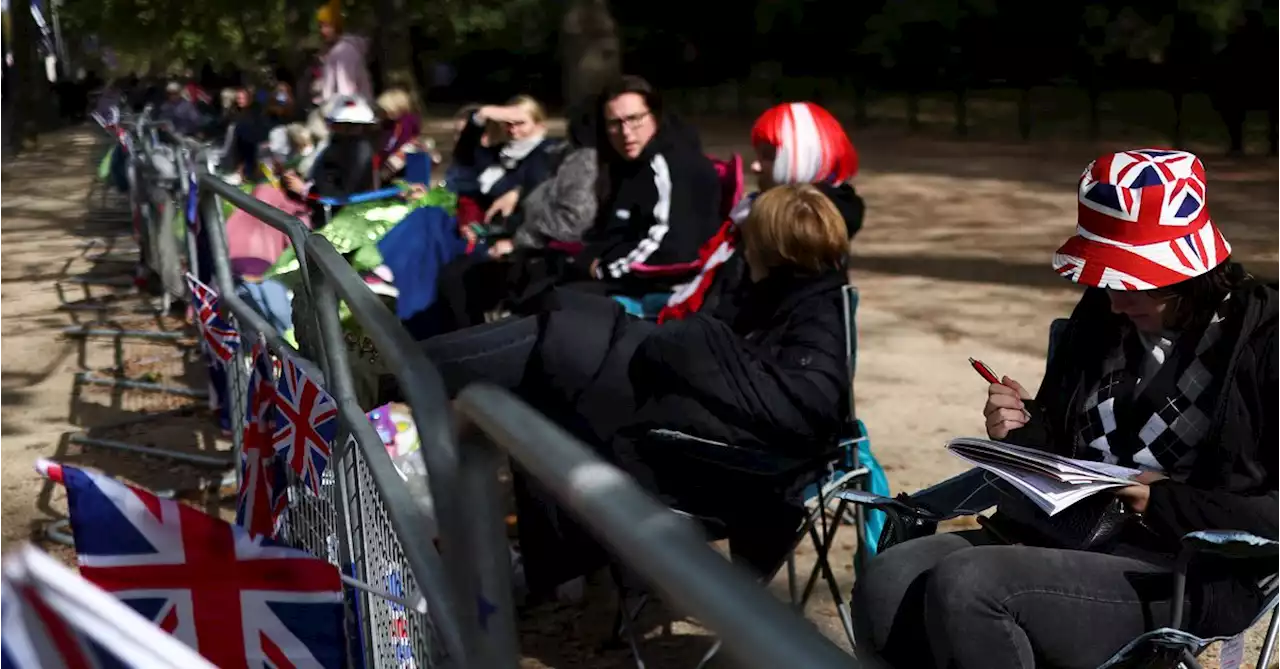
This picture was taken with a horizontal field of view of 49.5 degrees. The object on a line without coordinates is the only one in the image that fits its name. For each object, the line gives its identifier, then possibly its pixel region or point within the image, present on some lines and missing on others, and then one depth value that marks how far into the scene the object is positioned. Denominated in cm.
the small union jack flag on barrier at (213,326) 391
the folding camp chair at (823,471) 340
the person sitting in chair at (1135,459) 254
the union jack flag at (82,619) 115
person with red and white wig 467
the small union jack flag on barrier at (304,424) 237
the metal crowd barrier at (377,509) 135
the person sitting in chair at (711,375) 345
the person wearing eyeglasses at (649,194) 566
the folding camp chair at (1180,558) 238
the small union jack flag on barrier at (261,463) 286
